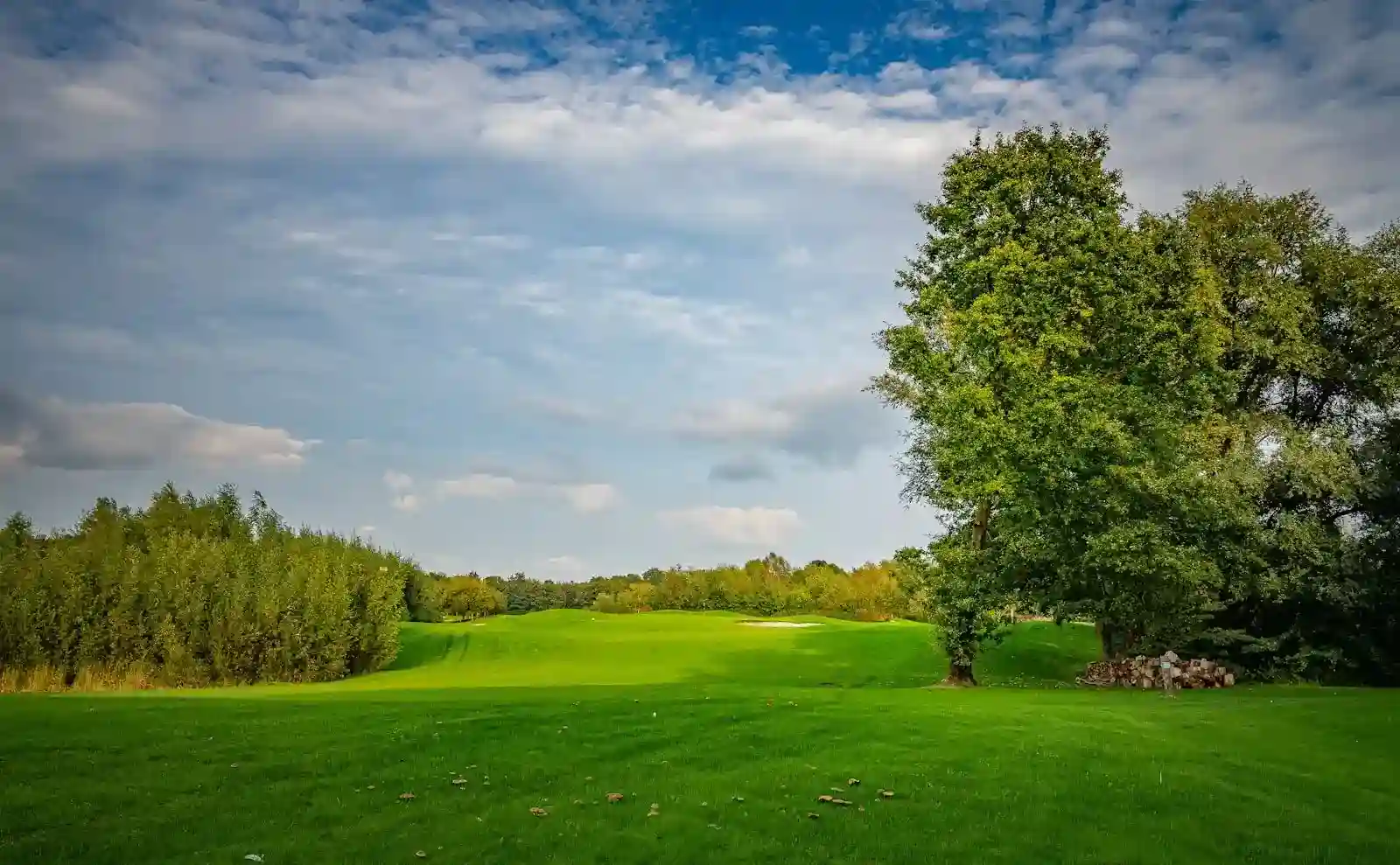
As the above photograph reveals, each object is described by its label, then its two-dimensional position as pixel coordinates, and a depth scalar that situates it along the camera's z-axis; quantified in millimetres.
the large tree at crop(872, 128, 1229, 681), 32156
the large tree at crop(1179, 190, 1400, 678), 34312
